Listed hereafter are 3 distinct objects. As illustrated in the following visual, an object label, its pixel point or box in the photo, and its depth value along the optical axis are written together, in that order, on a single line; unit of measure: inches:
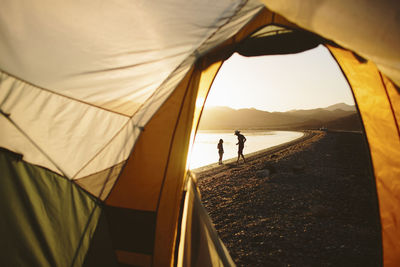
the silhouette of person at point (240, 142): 565.5
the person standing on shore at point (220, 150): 582.8
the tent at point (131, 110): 56.9
